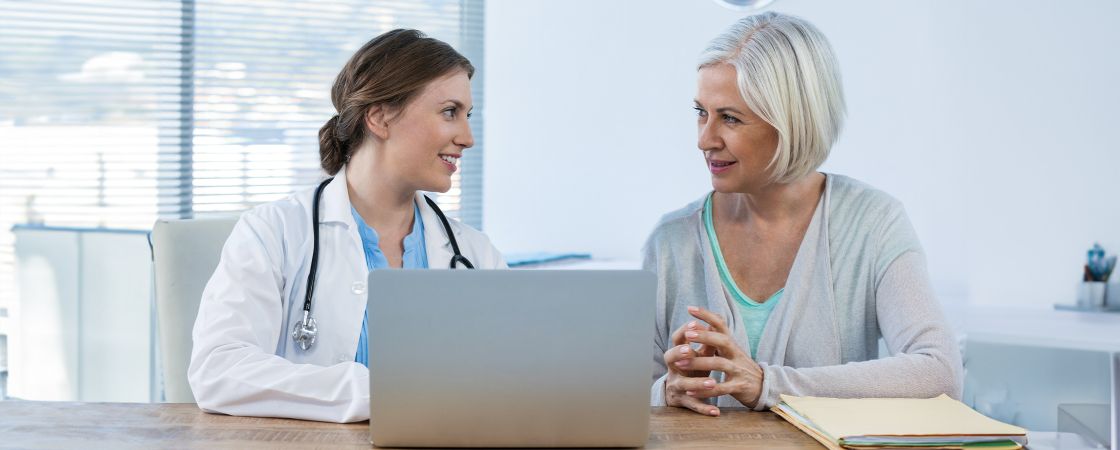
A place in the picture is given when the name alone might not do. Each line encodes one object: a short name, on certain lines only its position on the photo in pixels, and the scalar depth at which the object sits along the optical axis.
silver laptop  1.06
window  3.69
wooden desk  1.17
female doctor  1.30
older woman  1.63
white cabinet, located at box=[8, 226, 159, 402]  2.97
